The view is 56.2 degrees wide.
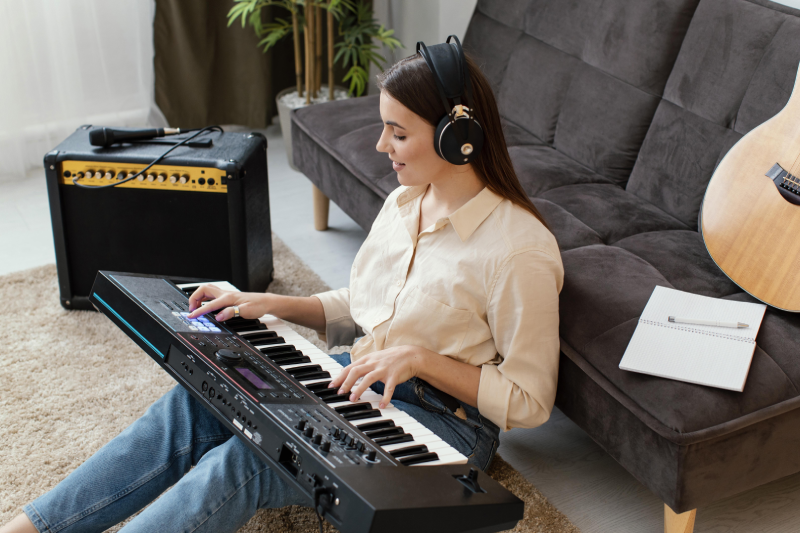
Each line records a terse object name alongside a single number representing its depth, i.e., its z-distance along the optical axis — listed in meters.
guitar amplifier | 2.05
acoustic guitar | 1.48
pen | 1.40
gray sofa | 1.30
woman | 1.17
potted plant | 3.11
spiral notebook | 1.30
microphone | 2.07
